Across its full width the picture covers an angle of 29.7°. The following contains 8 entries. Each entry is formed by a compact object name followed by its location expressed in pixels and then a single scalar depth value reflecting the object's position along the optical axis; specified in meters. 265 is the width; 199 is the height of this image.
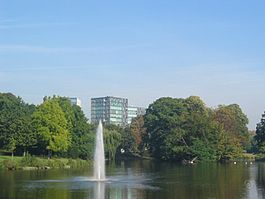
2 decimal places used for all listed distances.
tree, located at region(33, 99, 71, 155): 80.69
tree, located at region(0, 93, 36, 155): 76.88
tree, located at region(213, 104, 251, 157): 120.62
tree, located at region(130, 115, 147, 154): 134.65
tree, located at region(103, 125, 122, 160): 112.94
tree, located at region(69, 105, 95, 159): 90.75
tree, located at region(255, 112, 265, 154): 114.75
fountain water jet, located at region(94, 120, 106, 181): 51.44
